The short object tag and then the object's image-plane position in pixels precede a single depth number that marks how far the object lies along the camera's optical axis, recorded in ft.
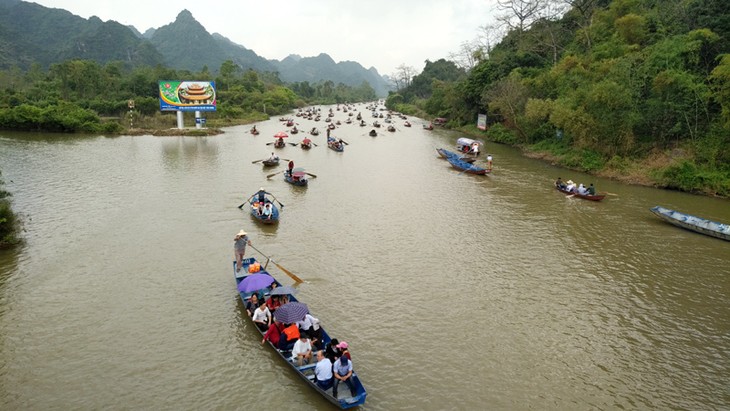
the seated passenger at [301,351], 33.22
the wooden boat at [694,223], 63.41
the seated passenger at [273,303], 40.16
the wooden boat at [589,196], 82.23
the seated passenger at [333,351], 31.73
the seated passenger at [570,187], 86.74
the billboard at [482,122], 179.97
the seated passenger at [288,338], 35.40
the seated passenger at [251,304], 40.07
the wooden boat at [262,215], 67.26
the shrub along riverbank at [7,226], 55.06
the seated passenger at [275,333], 35.78
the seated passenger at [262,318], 37.86
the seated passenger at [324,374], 30.35
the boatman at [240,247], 49.21
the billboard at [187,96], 166.52
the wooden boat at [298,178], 90.87
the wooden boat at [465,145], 137.73
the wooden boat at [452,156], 118.32
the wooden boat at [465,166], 105.91
